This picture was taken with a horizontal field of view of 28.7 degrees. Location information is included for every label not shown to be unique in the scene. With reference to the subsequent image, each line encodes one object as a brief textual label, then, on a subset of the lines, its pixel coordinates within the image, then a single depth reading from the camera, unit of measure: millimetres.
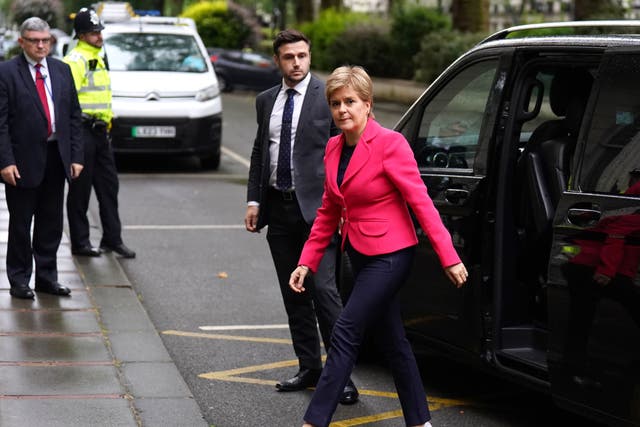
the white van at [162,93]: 16062
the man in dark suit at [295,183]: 6098
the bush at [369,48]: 34438
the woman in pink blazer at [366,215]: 5090
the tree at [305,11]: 45562
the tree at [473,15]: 29719
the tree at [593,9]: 26156
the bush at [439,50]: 28203
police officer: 10047
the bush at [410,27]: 32219
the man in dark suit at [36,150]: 7914
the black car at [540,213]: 4867
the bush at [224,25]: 46000
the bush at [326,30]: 37522
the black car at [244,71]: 37656
